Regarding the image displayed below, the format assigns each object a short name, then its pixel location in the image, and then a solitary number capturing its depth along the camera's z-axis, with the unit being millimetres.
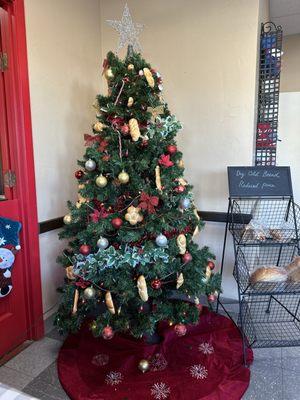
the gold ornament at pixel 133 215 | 1601
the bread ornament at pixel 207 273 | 1816
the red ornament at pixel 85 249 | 1680
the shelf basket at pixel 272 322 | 1922
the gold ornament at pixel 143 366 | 1660
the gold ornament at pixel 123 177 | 1625
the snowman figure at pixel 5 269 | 1749
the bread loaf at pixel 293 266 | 1818
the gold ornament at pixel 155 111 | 1781
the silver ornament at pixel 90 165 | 1672
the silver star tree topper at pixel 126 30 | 1896
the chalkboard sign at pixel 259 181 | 2062
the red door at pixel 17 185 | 1782
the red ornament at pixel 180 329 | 1677
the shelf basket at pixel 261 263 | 1791
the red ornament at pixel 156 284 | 1647
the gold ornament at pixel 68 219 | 1770
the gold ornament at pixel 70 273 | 1777
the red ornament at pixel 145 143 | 1702
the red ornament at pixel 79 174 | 1826
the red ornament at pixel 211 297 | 1853
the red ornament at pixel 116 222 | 1611
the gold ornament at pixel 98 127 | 1739
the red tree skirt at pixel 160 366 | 1547
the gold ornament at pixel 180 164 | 1800
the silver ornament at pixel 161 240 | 1620
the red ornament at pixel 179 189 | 1735
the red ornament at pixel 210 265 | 1870
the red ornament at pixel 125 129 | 1665
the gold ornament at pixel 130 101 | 1709
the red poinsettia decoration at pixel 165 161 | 1683
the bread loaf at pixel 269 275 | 1774
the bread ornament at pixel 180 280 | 1687
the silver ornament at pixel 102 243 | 1636
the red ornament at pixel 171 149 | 1743
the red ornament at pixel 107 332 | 1611
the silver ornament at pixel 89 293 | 1657
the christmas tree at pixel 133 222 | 1643
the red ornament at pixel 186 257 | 1696
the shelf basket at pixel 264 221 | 1954
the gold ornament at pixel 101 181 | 1644
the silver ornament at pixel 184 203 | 1758
